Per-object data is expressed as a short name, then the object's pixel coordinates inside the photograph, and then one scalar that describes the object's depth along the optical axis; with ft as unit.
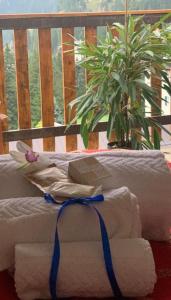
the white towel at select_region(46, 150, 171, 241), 4.40
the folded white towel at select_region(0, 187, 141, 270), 3.77
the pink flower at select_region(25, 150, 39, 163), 4.38
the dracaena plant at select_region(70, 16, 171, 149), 9.21
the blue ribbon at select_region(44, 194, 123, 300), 3.64
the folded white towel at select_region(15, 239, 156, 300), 3.65
